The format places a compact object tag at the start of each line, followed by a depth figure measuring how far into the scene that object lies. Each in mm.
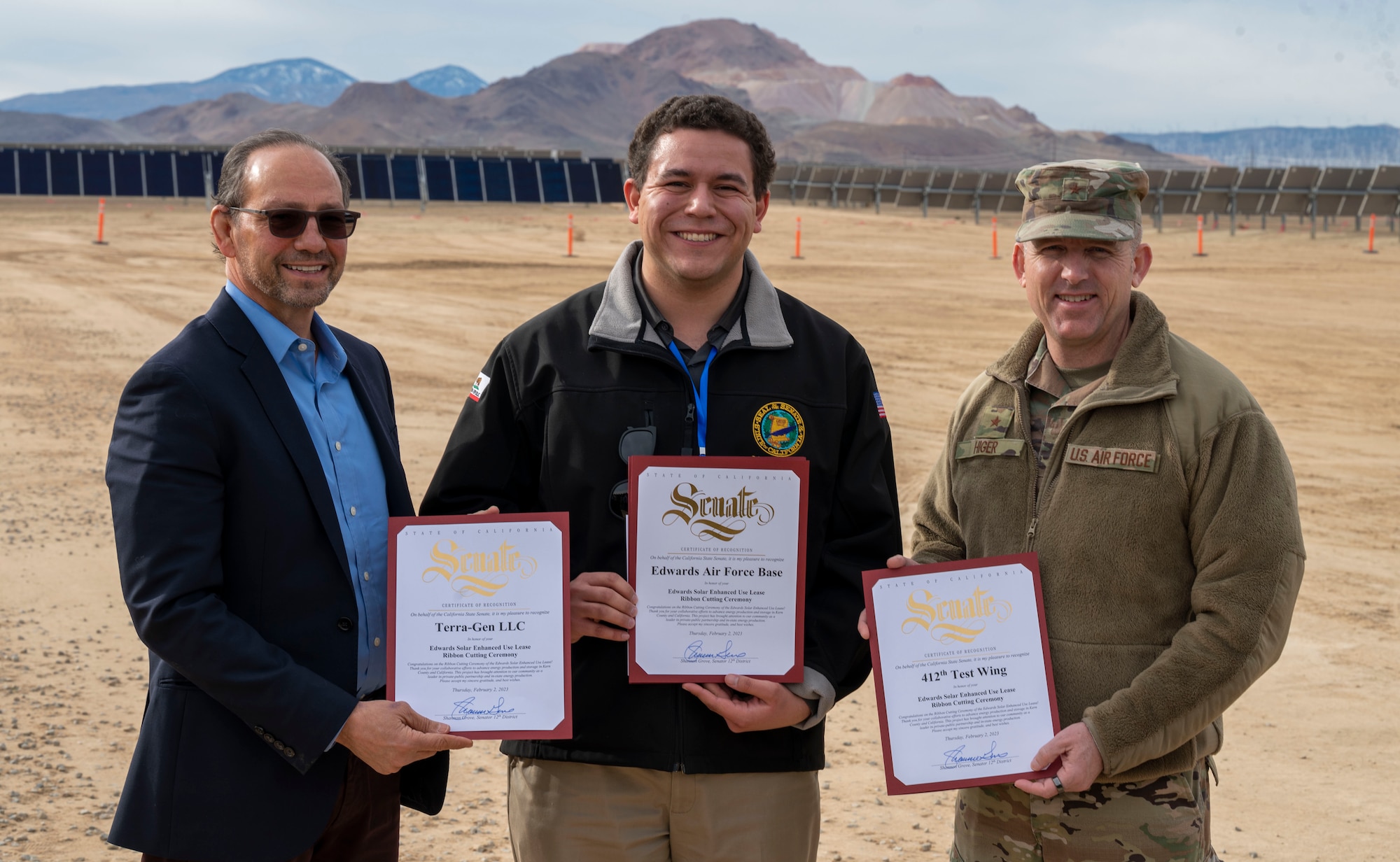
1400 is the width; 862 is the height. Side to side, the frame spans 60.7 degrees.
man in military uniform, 2457
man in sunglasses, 2338
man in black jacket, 2670
